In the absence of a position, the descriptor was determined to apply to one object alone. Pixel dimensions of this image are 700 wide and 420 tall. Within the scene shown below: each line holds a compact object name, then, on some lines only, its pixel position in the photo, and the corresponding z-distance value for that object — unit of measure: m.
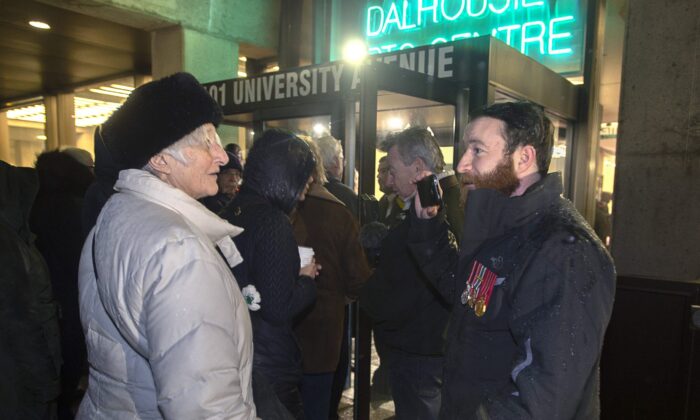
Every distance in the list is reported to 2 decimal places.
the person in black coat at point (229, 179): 4.21
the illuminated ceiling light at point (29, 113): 11.88
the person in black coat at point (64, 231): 3.48
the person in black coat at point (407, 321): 2.62
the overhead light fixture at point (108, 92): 10.33
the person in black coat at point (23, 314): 2.24
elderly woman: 1.13
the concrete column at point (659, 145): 2.93
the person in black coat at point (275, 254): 1.99
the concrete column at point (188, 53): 6.59
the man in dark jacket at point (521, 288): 1.38
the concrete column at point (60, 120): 10.88
